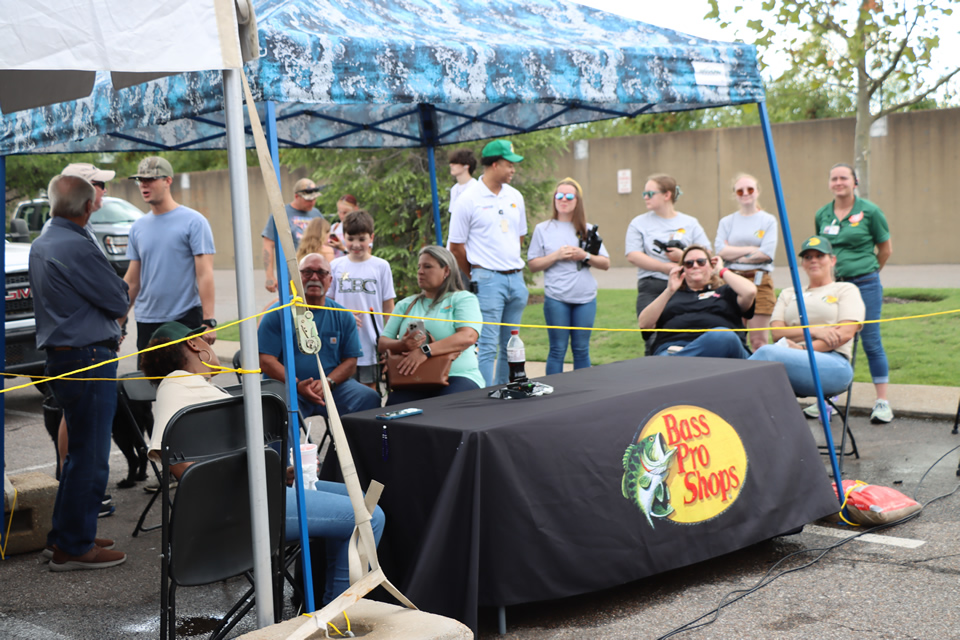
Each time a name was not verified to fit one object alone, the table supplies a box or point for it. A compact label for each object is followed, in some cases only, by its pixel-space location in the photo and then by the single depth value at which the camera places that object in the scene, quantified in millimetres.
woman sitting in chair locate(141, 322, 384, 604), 3250
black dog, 5414
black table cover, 3260
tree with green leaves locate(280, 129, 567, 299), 13008
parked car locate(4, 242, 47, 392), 7840
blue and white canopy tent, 3320
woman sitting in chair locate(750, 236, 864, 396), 4977
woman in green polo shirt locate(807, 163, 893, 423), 6336
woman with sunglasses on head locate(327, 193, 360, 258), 7630
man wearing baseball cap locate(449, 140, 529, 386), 6332
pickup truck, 14672
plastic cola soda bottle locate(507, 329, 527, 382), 3971
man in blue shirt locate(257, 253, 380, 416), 4957
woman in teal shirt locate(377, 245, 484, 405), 4898
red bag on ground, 4289
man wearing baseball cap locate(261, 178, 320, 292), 7281
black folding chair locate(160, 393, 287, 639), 2869
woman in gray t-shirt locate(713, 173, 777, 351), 6895
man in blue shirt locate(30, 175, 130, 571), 4113
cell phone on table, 3610
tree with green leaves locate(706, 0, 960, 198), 10102
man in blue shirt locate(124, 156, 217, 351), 5289
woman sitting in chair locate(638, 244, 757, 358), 5359
